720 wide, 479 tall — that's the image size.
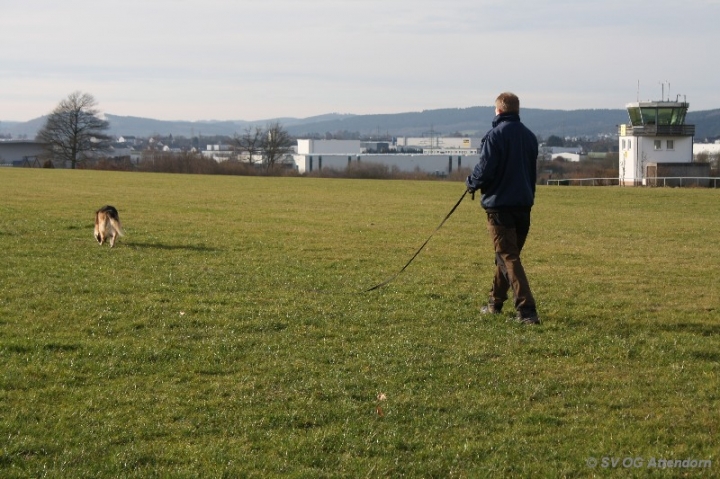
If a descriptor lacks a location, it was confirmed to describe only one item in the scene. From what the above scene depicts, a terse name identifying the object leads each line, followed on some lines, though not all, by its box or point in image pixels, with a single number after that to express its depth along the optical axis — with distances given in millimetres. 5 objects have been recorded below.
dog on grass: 17219
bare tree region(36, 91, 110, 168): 105375
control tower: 89875
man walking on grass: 10414
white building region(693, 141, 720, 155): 130950
